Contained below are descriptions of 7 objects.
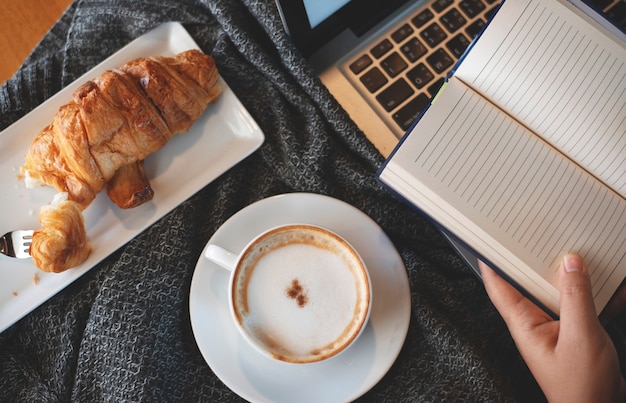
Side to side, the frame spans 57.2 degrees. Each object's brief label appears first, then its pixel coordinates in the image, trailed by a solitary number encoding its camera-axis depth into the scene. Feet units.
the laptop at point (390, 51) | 3.03
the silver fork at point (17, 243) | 2.86
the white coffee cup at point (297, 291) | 2.63
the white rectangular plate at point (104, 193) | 2.88
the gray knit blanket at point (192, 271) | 2.86
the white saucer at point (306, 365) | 2.73
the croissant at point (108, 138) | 2.76
